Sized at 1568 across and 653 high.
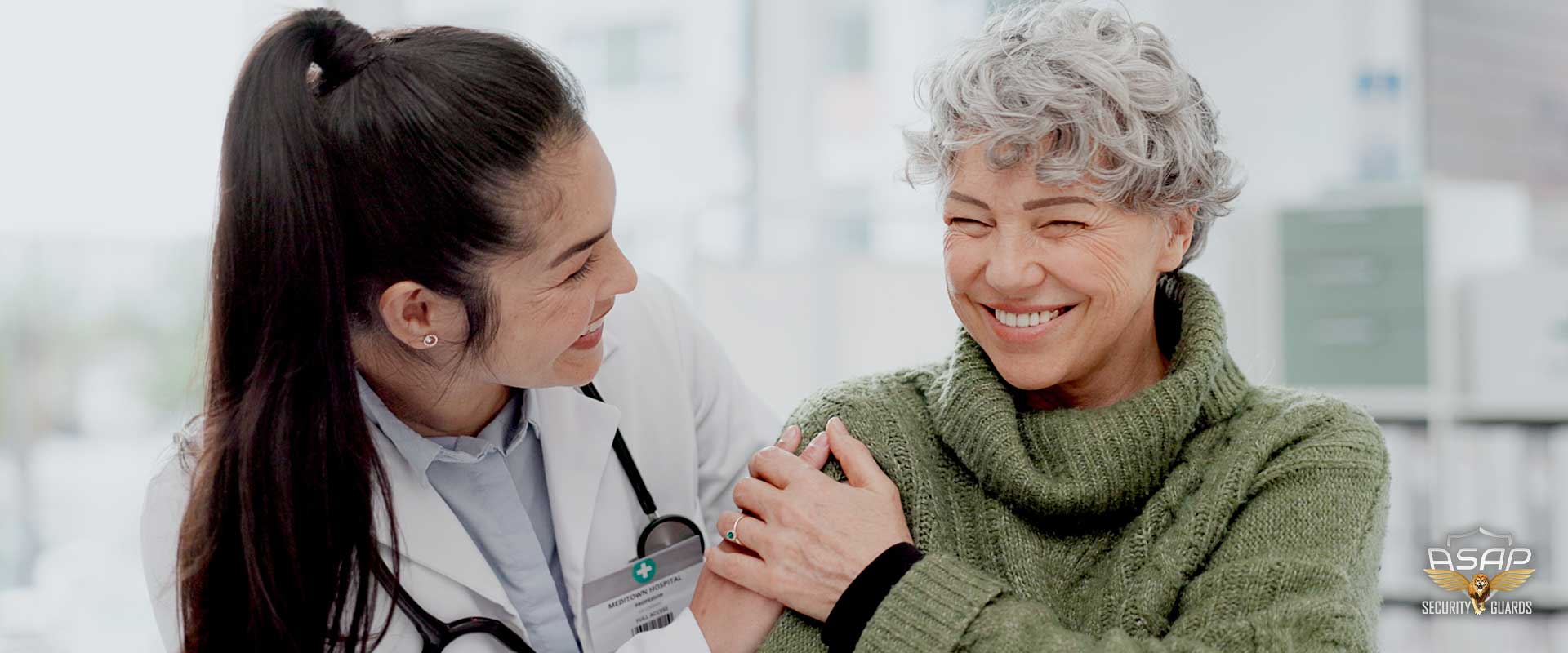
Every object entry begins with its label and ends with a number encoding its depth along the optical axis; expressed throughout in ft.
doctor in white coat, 4.26
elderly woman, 4.09
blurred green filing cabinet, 10.34
